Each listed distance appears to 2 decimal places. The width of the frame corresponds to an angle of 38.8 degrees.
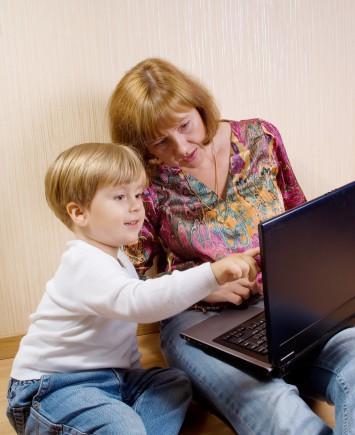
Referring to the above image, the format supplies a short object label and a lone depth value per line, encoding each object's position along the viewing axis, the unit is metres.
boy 0.82
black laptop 0.70
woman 0.93
